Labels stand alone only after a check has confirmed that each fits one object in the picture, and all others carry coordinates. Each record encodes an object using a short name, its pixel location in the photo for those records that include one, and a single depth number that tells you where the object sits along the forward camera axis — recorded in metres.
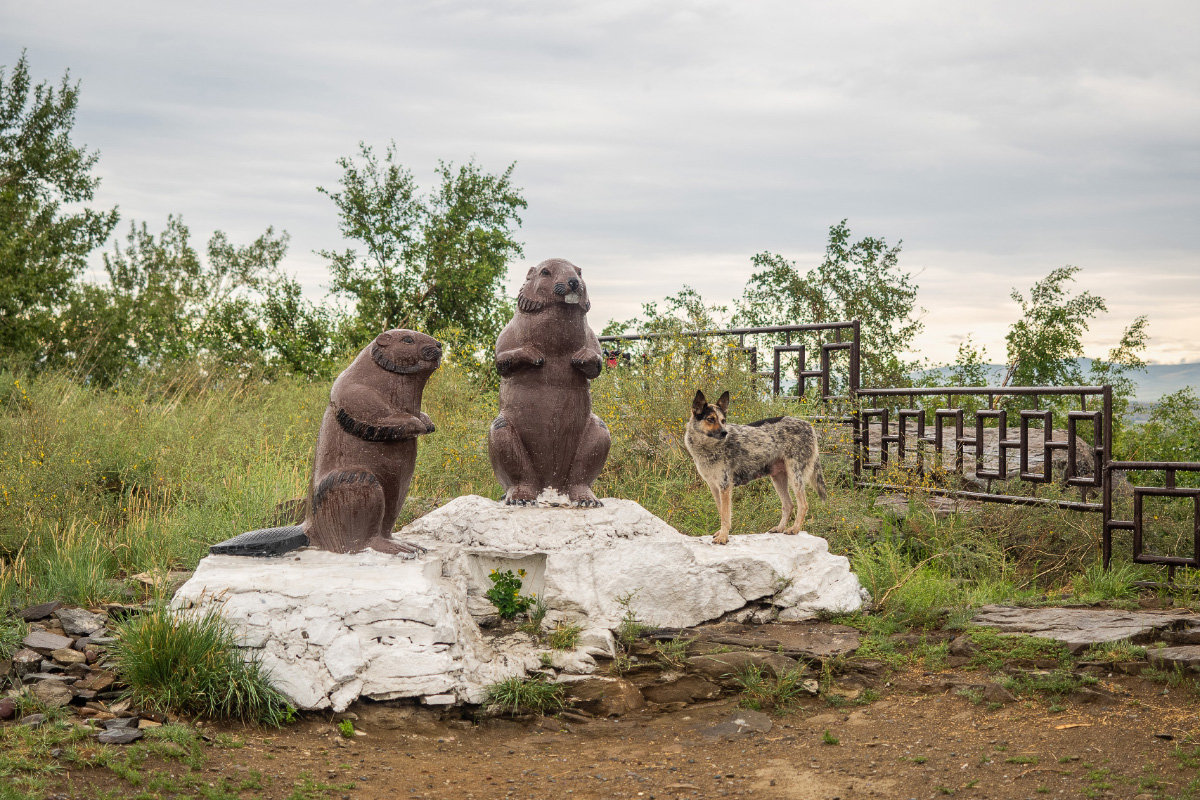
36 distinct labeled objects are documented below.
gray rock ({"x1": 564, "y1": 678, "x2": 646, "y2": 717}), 5.22
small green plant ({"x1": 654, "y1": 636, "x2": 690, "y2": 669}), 5.49
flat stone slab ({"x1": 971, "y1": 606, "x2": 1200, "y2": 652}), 5.73
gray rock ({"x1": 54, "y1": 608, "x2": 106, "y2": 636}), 5.62
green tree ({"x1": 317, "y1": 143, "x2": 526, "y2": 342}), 16.75
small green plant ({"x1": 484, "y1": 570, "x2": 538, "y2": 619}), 5.79
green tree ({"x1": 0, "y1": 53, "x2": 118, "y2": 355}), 15.04
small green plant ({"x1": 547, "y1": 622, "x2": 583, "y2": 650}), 5.54
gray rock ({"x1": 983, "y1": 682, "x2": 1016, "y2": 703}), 5.17
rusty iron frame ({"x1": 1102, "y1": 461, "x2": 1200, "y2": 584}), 7.46
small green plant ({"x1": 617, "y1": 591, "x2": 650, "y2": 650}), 5.74
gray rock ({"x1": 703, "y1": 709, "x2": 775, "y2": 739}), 4.97
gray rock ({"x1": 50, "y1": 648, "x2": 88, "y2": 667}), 5.17
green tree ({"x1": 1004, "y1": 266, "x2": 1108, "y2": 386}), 15.29
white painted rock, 4.89
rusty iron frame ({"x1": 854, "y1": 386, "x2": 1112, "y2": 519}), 8.31
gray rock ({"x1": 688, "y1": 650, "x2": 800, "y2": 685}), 5.45
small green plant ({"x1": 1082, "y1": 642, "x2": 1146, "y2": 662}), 5.47
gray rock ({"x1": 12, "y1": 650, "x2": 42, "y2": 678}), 5.01
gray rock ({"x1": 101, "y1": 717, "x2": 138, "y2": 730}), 4.43
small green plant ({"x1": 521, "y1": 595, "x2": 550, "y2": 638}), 5.69
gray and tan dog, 6.38
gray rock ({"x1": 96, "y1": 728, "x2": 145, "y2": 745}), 4.29
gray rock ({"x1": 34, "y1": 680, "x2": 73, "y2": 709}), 4.69
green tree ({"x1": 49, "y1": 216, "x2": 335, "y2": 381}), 16.14
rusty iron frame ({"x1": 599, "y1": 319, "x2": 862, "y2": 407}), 10.76
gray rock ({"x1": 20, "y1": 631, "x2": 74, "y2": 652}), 5.30
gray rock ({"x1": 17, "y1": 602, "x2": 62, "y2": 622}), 5.81
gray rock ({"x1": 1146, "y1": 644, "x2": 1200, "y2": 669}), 5.29
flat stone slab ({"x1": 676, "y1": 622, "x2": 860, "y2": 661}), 5.70
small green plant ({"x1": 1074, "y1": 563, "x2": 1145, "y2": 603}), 7.39
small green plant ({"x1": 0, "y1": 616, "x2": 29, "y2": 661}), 5.20
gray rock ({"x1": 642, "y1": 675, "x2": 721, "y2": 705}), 5.36
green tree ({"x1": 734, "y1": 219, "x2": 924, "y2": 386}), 15.66
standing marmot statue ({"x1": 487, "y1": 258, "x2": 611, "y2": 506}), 6.26
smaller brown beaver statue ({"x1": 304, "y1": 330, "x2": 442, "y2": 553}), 5.42
